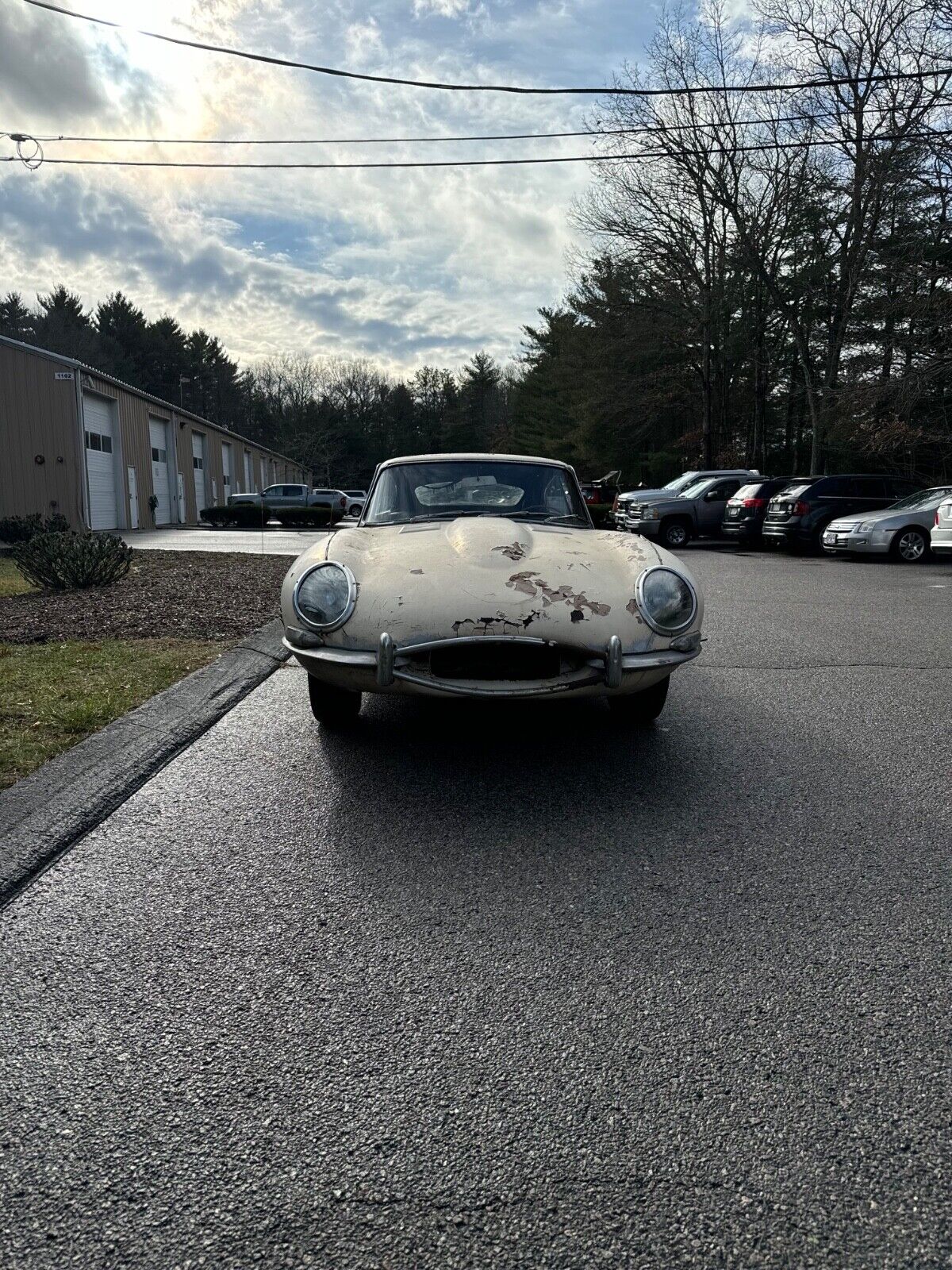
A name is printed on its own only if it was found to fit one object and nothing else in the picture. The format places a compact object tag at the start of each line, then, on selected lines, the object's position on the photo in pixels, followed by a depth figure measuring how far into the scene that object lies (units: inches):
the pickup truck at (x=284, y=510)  1411.2
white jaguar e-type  153.9
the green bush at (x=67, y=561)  416.2
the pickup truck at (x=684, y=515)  849.5
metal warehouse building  1155.3
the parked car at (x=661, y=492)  874.8
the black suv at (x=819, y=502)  750.5
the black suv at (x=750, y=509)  802.8
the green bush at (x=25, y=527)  678.5
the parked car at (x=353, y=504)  1941.4
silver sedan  672.4
